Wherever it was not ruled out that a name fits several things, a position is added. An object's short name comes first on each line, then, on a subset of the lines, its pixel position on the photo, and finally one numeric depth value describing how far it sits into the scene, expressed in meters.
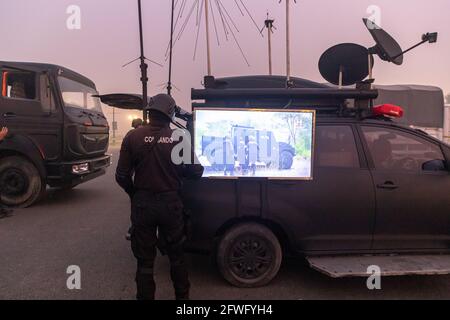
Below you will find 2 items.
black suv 3.59
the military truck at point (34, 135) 6.98
